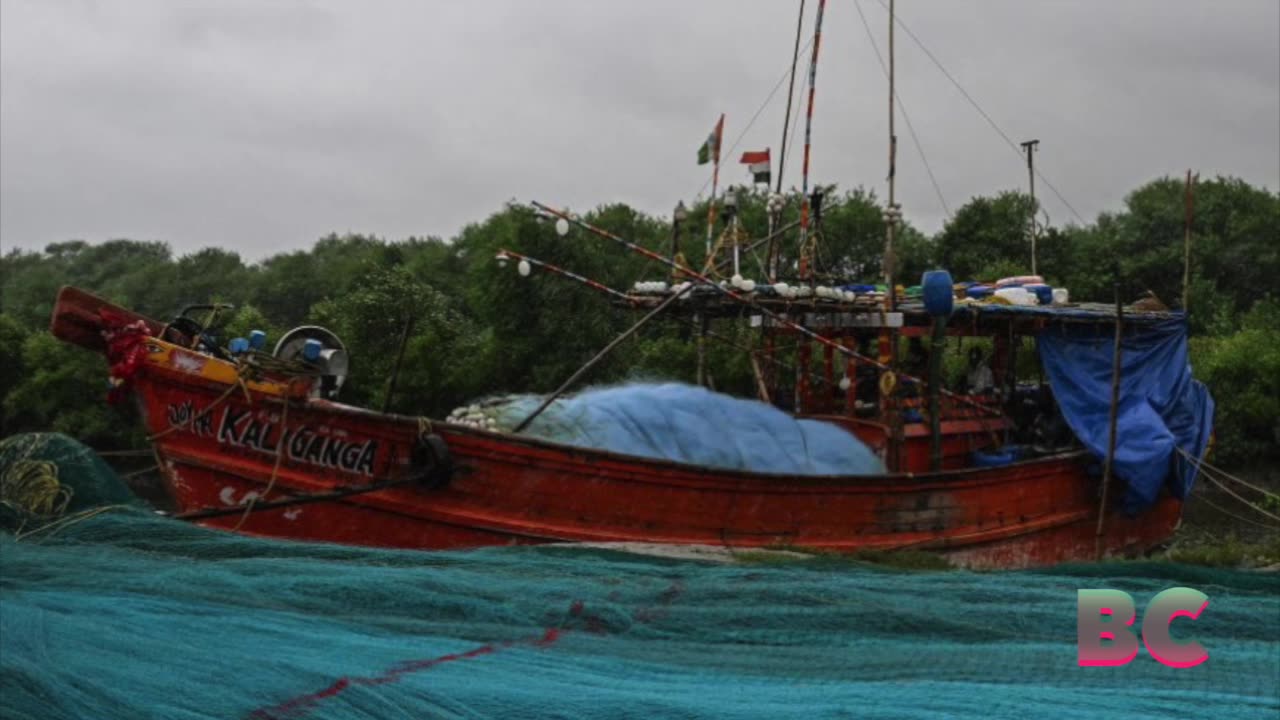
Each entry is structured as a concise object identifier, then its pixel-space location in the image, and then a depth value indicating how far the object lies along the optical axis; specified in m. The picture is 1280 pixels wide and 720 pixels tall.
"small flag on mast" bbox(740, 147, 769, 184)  12.40
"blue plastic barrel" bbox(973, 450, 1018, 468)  12.29
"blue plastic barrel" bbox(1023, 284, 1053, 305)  12.78
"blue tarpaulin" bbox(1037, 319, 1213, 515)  12.98
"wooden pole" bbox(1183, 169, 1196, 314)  13.66
